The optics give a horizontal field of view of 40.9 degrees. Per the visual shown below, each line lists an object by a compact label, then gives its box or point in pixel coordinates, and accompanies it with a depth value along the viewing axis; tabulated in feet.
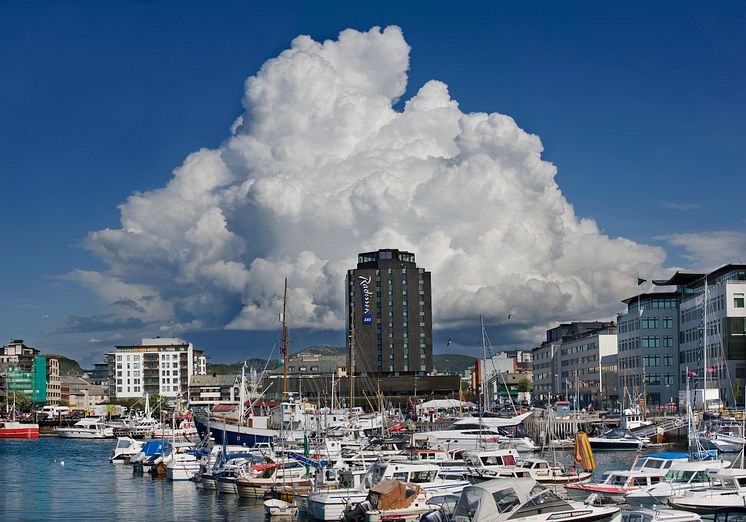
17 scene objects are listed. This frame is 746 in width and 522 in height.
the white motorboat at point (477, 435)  334.85
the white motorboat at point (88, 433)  638.53
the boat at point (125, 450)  376.68
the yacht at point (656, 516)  129.08
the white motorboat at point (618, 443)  375.86
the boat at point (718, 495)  158.81
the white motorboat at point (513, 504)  134.41
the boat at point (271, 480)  216.54
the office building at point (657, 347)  553.64
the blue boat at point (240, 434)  378.53
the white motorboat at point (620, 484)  188.34
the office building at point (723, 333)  461.78
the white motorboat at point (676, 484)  177.37
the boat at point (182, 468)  277.23
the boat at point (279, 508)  188.85
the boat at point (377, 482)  173.47
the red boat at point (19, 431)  627.46
